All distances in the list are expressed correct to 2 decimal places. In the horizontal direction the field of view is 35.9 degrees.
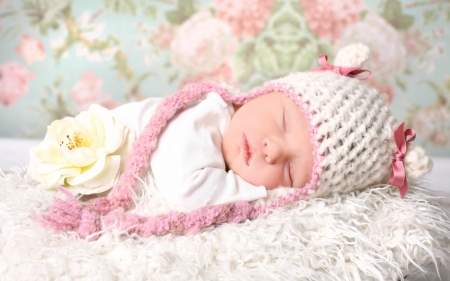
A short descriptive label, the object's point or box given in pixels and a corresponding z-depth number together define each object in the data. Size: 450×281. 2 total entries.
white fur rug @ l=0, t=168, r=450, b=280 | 0.53
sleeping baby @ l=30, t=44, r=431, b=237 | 0.60
